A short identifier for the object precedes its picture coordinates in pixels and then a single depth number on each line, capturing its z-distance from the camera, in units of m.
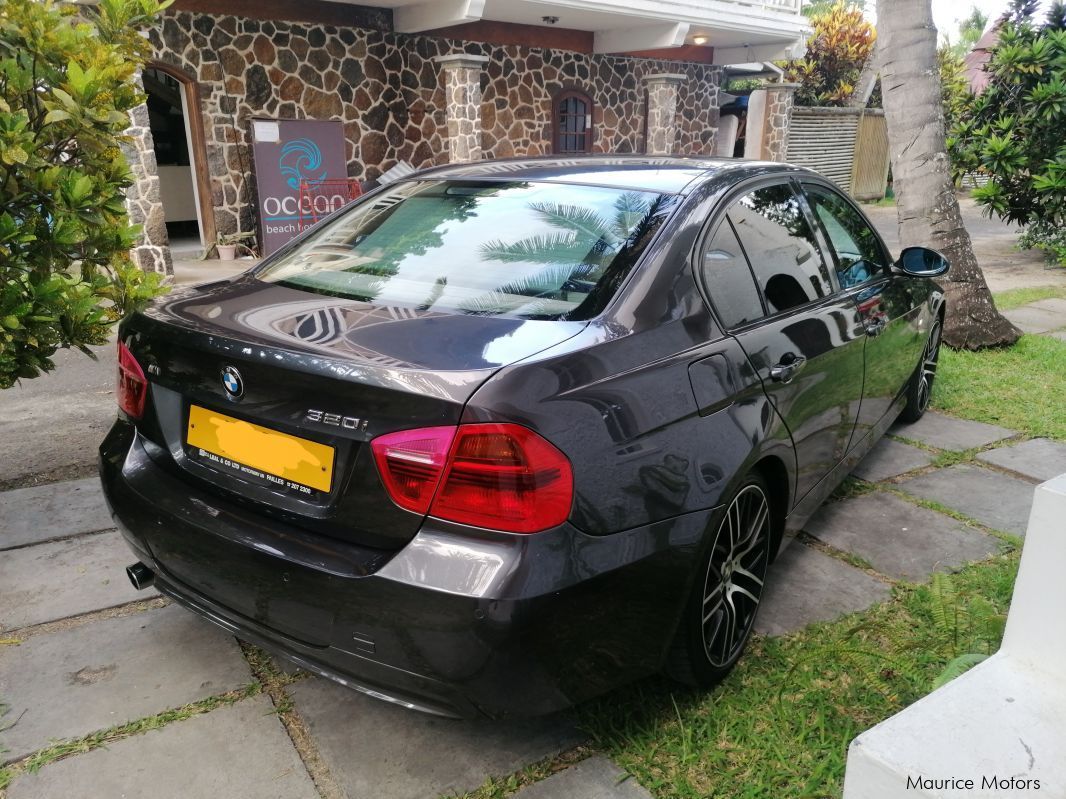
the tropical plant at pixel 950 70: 20.44
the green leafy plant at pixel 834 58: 21.42
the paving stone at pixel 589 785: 2.22
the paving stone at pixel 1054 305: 8.66
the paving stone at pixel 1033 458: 4.45
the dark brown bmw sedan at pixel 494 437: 1.95
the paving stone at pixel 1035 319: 7.89
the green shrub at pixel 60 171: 3.20
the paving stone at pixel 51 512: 3.59
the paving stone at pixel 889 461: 4.43
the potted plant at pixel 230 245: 11.26
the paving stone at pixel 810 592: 3.07
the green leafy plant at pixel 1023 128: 9.96
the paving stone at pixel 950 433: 4.86
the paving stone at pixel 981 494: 3.89
